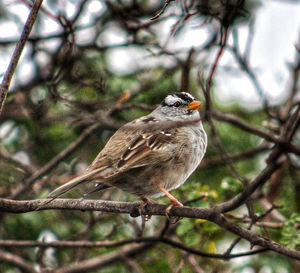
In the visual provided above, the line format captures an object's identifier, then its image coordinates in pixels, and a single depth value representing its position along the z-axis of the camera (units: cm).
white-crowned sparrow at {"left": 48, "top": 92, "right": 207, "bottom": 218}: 910
